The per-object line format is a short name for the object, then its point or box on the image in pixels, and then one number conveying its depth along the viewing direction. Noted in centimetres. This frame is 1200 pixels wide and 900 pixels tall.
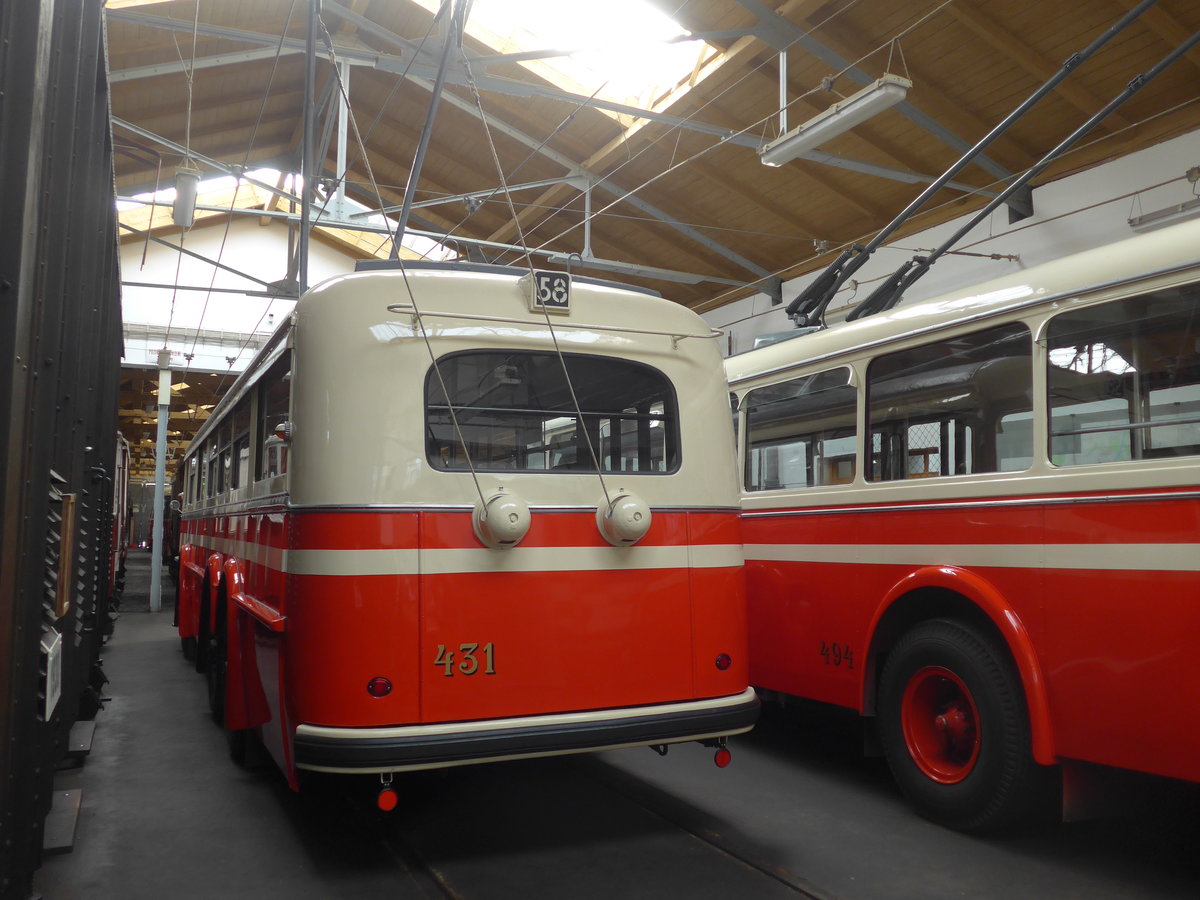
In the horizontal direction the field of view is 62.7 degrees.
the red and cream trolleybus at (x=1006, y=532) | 382
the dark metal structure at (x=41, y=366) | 235
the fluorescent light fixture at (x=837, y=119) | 756
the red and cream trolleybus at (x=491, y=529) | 390
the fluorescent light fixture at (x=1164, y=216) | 916
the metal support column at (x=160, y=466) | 1571
